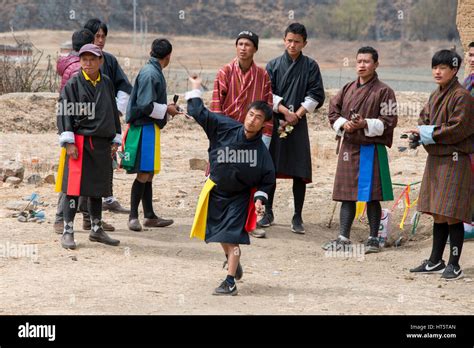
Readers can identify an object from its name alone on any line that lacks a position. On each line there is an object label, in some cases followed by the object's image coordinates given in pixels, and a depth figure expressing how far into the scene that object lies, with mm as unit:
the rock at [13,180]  21676
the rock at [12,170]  22010
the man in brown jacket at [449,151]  14630
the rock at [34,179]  21934
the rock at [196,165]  24861
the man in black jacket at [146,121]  17095
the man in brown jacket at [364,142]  16610
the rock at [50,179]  21919
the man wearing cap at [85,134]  15609
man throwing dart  13401
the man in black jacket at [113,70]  17338
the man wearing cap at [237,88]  16777
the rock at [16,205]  18809
